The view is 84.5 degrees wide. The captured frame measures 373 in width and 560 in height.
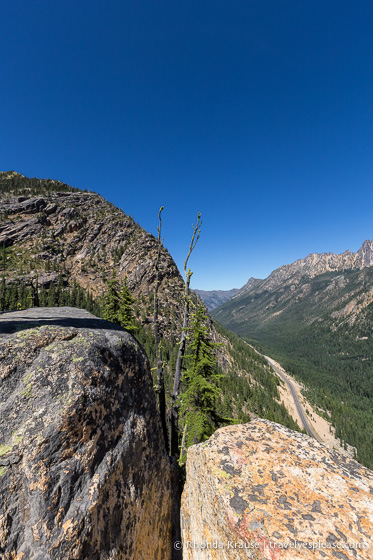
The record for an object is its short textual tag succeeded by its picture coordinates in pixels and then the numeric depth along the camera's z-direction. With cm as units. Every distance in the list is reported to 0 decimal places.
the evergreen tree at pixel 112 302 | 2950
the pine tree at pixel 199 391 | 1480
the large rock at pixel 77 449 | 370
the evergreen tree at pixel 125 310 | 2670
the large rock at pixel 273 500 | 407
